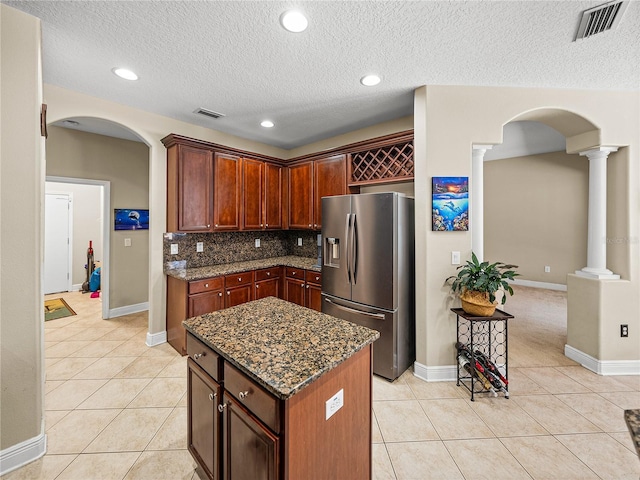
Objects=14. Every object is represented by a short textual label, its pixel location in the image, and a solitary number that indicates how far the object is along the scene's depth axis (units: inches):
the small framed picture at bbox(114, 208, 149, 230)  170.1
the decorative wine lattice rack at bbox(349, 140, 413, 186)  118.0
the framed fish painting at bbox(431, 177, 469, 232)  99.4
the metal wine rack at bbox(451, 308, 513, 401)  90.5
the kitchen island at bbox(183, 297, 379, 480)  39.6
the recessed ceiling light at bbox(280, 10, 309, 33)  66.1
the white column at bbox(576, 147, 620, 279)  107.1
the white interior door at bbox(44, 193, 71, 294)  214.2
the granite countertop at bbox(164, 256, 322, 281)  122.9
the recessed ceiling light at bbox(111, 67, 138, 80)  90.9
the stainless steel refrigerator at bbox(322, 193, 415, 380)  100.5
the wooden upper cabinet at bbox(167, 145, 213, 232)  126.1
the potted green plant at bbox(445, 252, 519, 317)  87.2
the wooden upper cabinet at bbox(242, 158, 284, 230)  152.0
